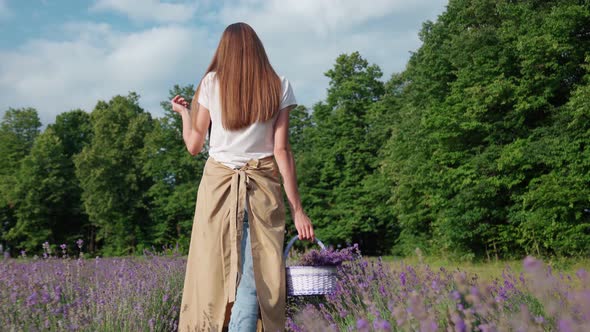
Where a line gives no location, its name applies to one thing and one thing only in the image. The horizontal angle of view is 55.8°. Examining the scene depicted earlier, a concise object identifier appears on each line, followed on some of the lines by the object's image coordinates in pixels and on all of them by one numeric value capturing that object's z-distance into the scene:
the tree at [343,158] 29.94
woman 2.89
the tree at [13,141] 35.97
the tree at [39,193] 34.06
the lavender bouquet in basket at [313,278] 4.03
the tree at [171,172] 31.58
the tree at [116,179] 32.72
